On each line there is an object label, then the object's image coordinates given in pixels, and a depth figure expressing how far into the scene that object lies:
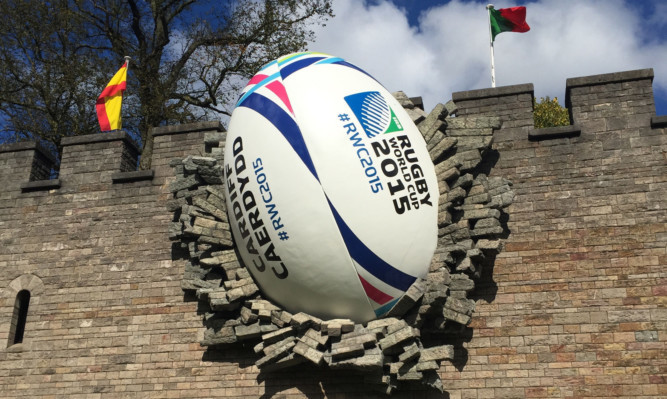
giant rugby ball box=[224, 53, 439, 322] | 7.79
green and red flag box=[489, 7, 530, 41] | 10.04
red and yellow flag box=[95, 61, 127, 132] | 11.18
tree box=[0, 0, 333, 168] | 17.20
